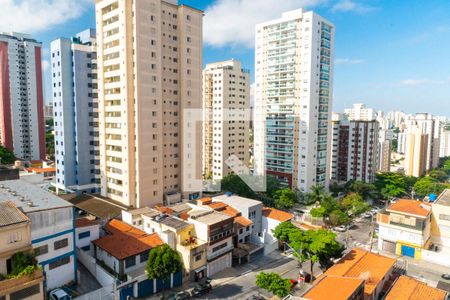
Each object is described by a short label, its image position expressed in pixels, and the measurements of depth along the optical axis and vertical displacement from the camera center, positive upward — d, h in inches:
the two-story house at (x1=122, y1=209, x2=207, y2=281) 1173.7 -470.3
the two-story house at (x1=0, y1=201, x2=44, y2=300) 772.6 -353.1
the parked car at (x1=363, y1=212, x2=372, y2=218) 2196.1 -659.9
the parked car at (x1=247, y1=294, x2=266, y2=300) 1078.4 -614.0
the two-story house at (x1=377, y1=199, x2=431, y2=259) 1465.3 -515.6
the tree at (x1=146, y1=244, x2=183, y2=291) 1019.3 -468.3
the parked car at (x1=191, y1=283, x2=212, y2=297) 1086.9 -595.7
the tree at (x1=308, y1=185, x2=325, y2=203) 2123.5 -495.8
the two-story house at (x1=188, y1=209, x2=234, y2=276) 1229.7 -460.1
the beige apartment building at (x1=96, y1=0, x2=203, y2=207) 1663.4 +153.0
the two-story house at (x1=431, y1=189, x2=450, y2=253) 1513.3 -503.1
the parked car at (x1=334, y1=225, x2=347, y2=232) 1888.5 -651.0
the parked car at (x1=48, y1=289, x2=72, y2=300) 946.1 -531.9
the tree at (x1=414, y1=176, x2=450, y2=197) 2568.9 -545.5
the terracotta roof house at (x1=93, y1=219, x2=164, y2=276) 1097.4 -468.0
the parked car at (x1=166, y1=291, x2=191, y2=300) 1051.3 -594.4
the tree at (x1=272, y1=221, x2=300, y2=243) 1321.4 -466.4
